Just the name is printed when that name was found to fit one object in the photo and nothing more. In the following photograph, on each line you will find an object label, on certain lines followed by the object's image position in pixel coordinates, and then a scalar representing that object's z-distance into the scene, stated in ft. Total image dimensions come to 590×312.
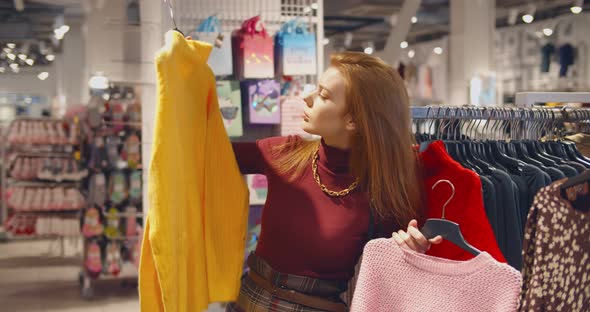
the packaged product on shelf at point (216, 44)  13.01
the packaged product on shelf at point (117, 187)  16.19
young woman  5.52
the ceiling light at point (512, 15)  35.34
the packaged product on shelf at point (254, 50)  13.12
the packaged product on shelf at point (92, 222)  16.10
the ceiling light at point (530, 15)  34.14
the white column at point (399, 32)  28.78
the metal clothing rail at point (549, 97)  7.85
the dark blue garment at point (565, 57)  33.88
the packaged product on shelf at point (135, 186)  16.10
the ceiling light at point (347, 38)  44.27
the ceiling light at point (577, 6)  32.40
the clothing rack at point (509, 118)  6.61
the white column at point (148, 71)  13.04
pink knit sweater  4.56
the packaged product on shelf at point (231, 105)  13.08
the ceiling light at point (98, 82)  13.44
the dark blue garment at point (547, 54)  34.63
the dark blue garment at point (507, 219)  5.87
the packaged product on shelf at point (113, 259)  16.62
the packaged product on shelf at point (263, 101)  13.20
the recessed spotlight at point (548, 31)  34.86
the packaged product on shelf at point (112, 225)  16.30
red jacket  5.37
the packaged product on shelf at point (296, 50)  13.33
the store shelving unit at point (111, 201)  15.47
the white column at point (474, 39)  31.89
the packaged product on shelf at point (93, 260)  16.25
